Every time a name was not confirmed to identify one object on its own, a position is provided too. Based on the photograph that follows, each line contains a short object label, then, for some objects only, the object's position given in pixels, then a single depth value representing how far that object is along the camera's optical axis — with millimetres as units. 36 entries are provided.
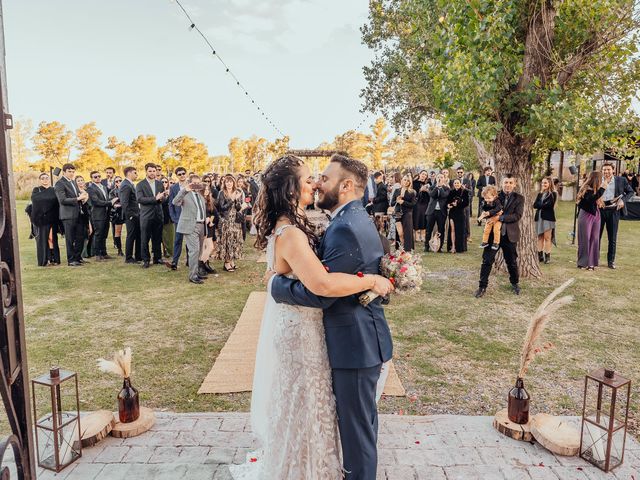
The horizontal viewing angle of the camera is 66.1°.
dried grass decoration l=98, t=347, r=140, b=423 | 3611
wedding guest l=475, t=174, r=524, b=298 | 7816
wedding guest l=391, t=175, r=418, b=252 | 11547
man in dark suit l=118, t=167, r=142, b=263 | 10469
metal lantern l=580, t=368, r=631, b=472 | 3217
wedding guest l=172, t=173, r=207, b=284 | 8883
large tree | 7688
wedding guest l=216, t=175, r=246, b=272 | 10250
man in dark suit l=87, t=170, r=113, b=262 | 11133
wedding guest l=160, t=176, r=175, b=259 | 11617
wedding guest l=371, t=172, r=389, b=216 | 13828
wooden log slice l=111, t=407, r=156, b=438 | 3615
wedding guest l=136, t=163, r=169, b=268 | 10062
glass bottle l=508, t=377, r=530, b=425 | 3684
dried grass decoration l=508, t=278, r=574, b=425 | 3605
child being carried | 7828
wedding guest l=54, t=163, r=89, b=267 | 10297
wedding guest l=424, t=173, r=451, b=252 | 12203
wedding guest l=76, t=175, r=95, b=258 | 10916
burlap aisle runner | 4594
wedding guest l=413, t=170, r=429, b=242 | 12994
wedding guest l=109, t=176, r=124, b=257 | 12219
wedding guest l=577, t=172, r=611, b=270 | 9781
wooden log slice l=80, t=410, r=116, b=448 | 3459
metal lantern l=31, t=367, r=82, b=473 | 3164
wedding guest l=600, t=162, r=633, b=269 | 10266
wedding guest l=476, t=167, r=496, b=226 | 15289
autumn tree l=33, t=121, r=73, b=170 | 40375
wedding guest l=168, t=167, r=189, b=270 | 9703
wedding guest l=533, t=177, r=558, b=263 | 10453
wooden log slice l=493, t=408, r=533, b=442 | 3611
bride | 2680
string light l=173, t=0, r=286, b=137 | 7977
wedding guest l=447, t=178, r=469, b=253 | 12031
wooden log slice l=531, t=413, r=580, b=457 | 3418
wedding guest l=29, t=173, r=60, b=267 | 10375
